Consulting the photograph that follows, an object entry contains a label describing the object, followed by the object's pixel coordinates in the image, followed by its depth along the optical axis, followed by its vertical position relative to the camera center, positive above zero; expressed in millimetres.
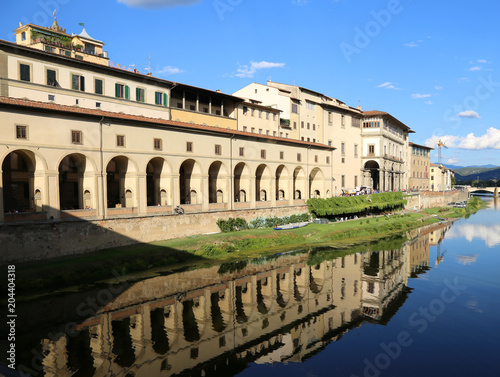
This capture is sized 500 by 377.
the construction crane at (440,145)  130350 +12453
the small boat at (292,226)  43234 -5372
